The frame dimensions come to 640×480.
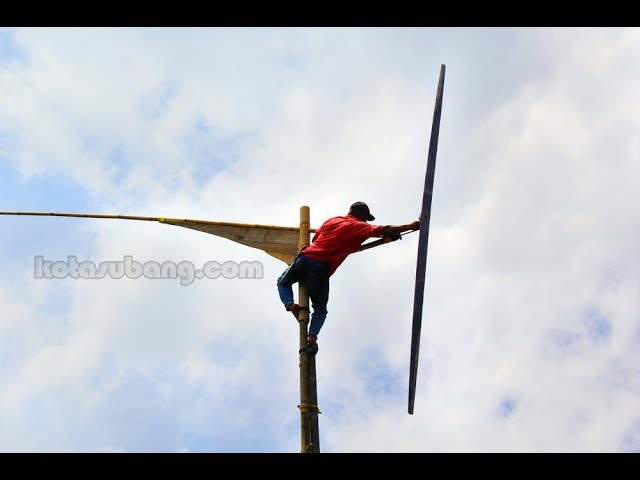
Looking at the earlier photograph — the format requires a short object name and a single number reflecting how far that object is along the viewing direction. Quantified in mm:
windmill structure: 9828
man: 10711
